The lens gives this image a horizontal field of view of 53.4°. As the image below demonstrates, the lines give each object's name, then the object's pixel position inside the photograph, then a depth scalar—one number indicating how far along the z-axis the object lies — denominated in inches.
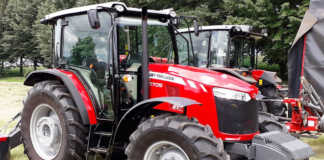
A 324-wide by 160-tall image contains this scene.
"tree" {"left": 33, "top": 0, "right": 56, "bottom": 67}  898.1
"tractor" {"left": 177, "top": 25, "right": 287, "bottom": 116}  311.4
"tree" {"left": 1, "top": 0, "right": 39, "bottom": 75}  1198.3
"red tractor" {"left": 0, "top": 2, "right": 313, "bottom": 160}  134.6
